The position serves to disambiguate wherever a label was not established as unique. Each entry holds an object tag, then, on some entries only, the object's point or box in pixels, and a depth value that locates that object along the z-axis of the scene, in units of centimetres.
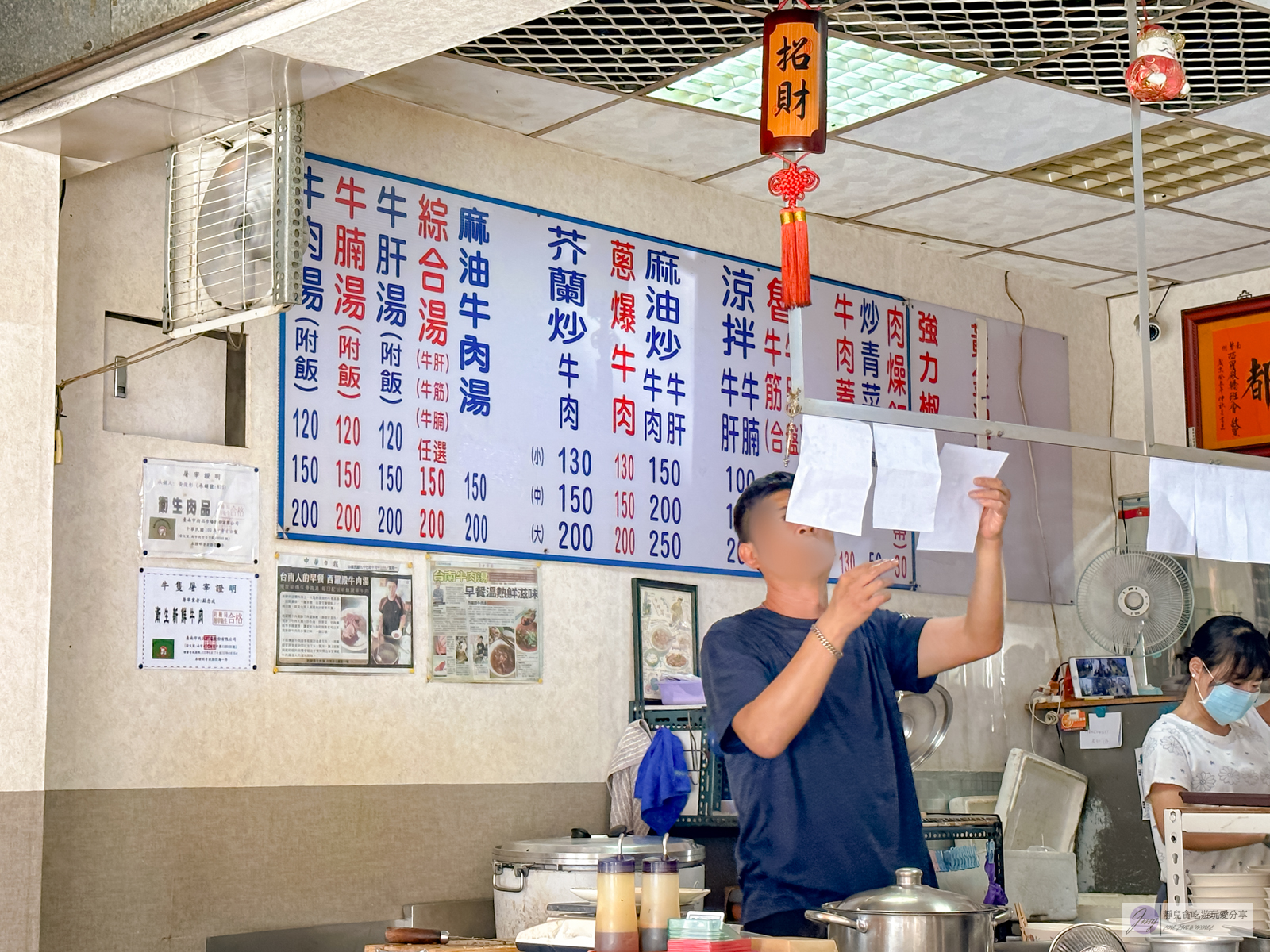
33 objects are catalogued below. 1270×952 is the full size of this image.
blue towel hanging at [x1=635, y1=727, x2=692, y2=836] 459
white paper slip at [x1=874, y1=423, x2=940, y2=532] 334
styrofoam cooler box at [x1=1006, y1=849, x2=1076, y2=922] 562
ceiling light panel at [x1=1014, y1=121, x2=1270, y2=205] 540
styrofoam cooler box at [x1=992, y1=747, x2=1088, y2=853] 617
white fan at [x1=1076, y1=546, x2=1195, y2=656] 575
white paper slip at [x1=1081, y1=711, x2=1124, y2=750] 634
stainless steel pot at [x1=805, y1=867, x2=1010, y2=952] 251
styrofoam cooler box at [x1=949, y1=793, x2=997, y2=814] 610
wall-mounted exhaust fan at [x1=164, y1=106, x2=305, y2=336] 353
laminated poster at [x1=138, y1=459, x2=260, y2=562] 416
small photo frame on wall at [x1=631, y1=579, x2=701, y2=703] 525
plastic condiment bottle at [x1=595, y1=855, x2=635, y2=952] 258
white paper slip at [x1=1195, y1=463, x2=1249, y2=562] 390
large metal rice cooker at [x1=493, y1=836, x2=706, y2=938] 425
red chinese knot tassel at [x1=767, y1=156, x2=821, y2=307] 330
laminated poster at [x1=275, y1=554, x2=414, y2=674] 441
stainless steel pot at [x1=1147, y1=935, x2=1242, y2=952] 285
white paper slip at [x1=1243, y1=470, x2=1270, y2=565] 397
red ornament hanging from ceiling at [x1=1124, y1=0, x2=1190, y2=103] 325
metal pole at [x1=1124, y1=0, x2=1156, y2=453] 354
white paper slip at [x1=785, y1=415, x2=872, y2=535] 317
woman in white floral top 416
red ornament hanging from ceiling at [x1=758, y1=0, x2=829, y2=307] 347
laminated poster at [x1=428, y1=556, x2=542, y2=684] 475
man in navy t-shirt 293
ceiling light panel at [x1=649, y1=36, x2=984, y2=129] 471
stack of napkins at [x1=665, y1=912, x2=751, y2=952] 245
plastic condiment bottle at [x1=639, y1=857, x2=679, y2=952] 262
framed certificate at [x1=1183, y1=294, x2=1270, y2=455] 670
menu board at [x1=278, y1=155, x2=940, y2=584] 459
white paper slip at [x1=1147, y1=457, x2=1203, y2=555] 384
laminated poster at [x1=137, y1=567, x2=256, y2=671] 411
